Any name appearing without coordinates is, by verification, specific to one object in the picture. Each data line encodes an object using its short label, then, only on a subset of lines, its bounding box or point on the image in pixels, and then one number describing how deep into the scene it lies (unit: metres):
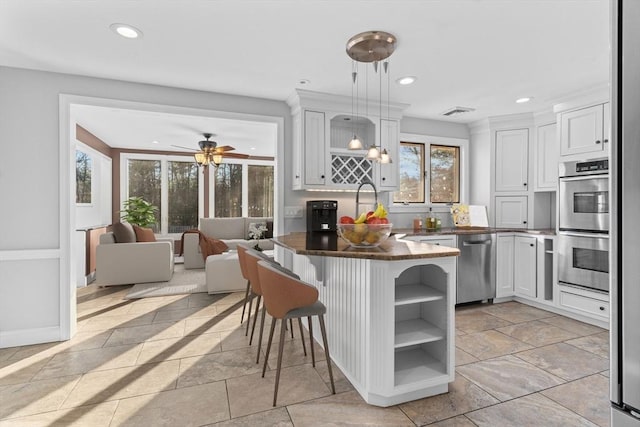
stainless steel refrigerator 0.55
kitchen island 1.96
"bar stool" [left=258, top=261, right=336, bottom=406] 1.92
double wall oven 3.20
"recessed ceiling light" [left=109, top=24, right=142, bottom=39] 2.27
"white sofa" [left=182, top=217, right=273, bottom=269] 6.45
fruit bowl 2.11
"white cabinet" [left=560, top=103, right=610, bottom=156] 3.24
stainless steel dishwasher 3.89
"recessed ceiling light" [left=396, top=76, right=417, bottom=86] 3.20
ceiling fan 5.60
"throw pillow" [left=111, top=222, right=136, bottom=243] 4.86
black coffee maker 3.65
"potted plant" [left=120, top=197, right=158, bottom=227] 6.58
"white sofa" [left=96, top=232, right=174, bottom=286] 4.65
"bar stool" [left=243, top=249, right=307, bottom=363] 2.50
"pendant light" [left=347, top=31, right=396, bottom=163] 2.30
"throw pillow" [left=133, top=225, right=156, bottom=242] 5.23
